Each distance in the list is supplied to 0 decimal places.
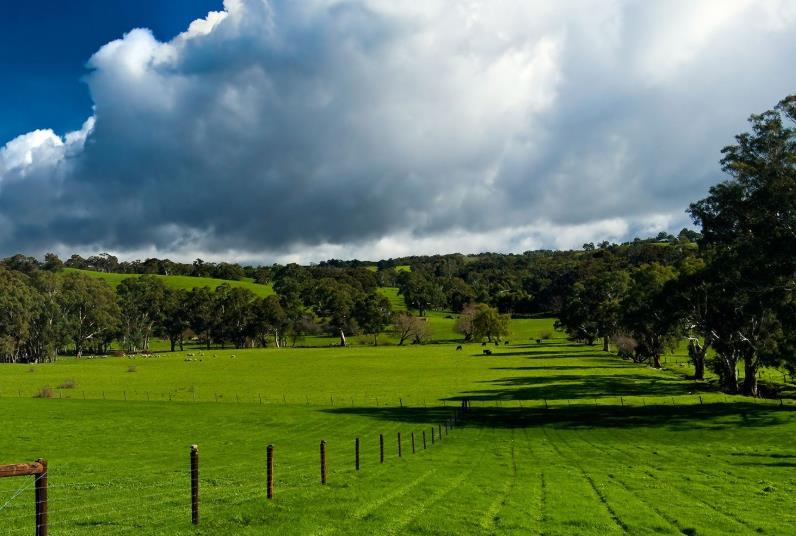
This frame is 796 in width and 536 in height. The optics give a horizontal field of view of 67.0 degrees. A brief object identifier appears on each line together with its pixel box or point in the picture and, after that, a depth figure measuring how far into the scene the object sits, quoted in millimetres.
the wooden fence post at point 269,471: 14459
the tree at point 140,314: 177625
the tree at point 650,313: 77562
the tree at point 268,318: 178125
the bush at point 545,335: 193175
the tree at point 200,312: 177875
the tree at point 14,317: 136250
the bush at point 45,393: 64188
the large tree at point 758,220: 40531
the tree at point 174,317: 178175
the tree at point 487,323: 173625
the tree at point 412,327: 184500
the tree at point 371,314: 185250
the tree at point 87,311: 155250
